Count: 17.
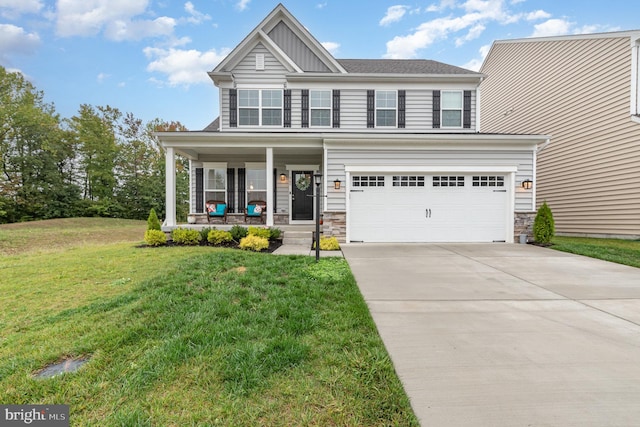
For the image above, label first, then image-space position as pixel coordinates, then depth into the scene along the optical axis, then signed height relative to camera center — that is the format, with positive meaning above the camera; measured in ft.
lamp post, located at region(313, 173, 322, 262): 19.47 -0.89
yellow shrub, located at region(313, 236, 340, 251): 25.36 -3.31
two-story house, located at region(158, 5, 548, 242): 28.96 +6.26
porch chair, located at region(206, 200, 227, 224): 35.09 -0.42
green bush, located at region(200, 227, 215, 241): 27.68 -2.56
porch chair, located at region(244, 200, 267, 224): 34.91 -0.53
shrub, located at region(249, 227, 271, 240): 27.21 -2.40
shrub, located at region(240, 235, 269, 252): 24.64 -3.15
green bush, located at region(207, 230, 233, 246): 26.86 -2.84
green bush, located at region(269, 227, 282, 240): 27.94 -2.59
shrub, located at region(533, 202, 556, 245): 27.42 -1.77
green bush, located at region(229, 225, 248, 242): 27.68 -2.45
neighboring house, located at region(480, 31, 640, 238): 29.50 +10.41
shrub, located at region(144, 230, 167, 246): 25.90 -2.83
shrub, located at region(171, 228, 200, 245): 27.02 -2.78
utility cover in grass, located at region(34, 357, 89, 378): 7.11 -4.13
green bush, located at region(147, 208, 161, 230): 27.27 -1.49
